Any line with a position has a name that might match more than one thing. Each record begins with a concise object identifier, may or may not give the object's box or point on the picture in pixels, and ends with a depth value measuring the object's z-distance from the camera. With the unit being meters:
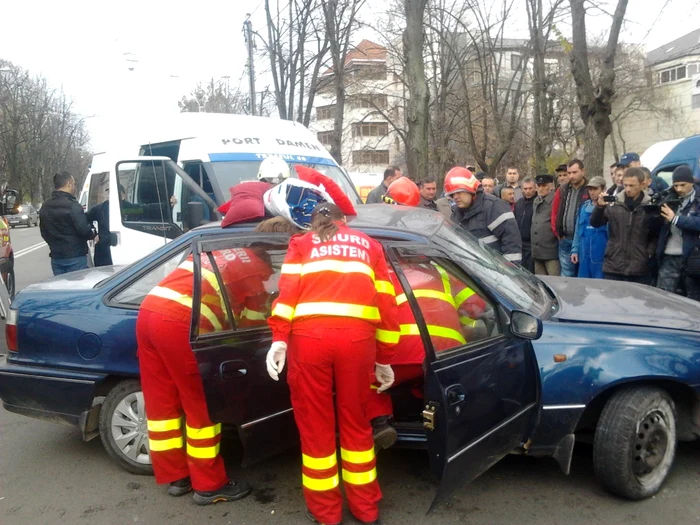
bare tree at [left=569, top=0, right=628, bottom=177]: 10.79
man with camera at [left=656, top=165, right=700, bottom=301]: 5.55
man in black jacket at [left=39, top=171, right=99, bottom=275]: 7.57
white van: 7.30
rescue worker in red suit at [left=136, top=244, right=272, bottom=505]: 3.50
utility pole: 20.31
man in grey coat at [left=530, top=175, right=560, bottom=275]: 7.80
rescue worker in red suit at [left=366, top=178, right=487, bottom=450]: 3.35
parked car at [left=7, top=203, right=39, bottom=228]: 40.50
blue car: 3.19
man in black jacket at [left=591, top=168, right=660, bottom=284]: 6.07
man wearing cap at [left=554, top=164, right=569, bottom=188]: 7.99
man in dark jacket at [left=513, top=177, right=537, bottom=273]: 8.16
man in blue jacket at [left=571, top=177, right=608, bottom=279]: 6.87
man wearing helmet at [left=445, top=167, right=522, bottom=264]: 6.38
